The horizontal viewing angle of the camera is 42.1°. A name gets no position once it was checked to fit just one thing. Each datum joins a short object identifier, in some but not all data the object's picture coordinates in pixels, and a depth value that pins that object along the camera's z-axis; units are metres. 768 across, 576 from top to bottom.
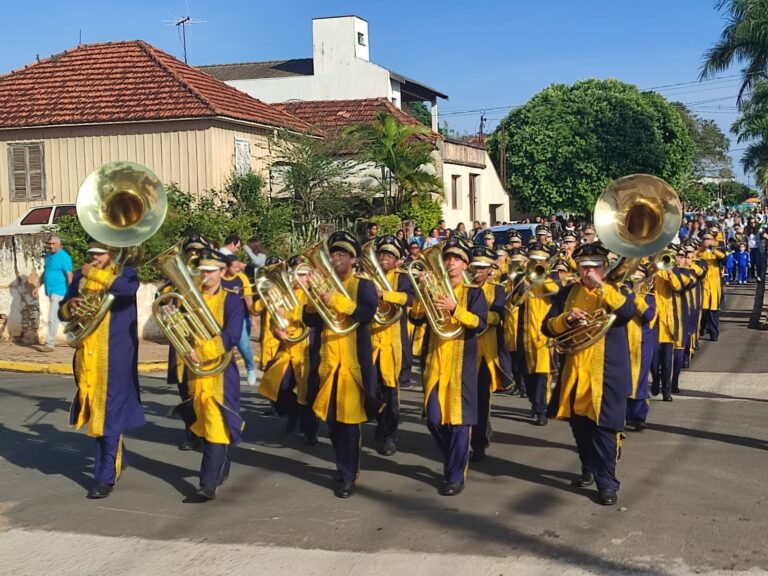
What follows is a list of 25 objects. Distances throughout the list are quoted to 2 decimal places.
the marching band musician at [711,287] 14.55
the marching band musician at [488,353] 7.59
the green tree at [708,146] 87.19
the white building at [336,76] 39.72
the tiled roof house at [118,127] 22.23
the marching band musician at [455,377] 7.16
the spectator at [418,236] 20.70
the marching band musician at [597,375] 6.83
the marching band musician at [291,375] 8.96
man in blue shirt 14.91
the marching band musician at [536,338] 9.76
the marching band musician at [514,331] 10.37
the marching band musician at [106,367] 7.23
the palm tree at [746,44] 25.33
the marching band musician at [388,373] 8.76
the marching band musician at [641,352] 8.30
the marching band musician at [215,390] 6.99
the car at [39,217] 20.30
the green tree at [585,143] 42.56
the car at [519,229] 23.31
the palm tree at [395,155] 25.39
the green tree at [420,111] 56.76
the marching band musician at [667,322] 10.70
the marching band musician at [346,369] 7.17
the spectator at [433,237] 20.86
